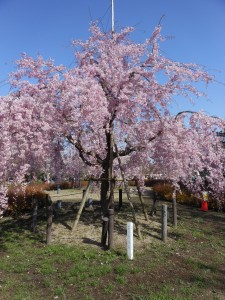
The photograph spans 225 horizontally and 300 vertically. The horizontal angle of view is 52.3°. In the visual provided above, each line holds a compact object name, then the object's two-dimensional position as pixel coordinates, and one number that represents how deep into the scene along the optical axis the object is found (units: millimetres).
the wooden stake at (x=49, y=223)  5900
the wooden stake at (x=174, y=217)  7244
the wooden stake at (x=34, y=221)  6820
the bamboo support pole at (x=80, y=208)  6439
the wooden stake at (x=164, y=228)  6030
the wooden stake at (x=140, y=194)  7215
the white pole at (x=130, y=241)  5014
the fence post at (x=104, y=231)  5725
